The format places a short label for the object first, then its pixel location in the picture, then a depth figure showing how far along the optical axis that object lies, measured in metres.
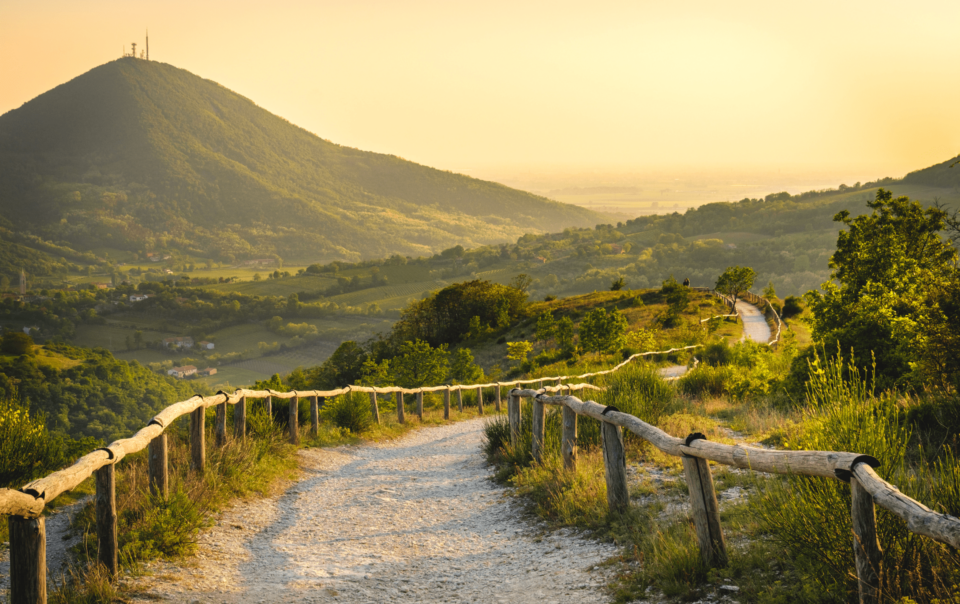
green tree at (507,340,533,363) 35.50
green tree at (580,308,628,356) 29.25
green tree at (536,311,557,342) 38.19
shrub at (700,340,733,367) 21.19
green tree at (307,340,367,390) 42.56
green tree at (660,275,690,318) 44.52
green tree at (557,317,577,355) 35.50
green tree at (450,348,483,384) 26.45
